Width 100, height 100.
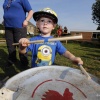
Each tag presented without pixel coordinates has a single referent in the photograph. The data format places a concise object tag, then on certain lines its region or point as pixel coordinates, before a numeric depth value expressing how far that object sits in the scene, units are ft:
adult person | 5.90
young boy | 3.76
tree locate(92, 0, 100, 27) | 61.88
